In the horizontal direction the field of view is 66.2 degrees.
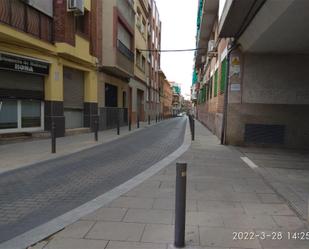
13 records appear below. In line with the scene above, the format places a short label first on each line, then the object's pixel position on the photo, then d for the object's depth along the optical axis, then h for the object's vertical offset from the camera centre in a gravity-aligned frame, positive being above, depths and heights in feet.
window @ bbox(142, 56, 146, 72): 80.57 +15.44
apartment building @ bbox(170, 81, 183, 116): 268.18 +15.71
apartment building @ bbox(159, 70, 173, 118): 135.12 +11.39
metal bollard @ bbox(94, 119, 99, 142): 32.40 -3.65
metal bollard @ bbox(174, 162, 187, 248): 8.10 -3.33
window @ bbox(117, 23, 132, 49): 51.22 +16.39
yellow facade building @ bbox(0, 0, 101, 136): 28.06 +5.84
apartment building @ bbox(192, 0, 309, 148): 28.04 +2.10
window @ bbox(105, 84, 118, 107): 51.19 +2.67
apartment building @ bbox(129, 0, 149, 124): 67.51 +12.82
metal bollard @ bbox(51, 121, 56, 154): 23.88 -3.58
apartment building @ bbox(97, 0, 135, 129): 45.29 +9.40
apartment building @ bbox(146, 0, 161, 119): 91.45 +20.32
